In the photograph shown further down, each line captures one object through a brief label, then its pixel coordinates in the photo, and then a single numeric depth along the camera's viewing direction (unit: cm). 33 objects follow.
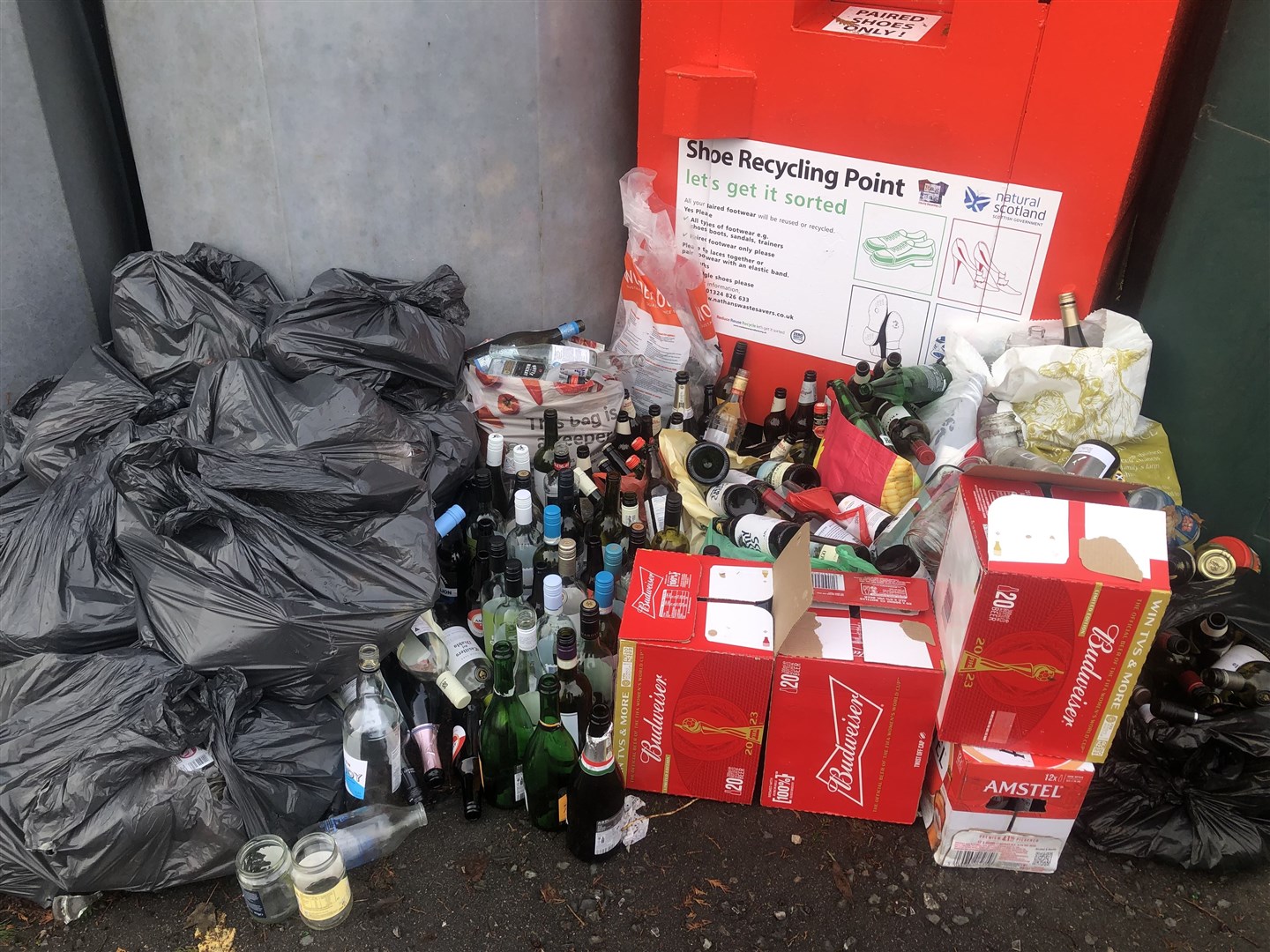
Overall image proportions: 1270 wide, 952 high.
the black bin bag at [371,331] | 286
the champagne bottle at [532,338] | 336
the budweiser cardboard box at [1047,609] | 204
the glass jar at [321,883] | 219
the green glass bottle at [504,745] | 245
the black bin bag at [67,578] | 229
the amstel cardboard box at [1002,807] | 224
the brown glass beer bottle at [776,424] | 353
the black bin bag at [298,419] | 253
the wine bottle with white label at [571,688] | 225
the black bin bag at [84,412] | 271
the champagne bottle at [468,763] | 252
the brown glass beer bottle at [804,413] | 344
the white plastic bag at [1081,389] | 280
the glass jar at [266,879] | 217
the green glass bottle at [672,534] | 280
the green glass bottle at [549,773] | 239
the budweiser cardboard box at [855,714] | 230
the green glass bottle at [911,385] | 308
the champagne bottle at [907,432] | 294
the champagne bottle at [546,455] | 319
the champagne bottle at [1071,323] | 285
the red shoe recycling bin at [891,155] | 270
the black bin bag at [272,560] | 227
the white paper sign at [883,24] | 295
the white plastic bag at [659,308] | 351
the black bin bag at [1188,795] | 240
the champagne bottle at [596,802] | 223
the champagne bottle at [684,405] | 343
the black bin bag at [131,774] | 211
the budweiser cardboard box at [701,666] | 231
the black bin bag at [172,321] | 293
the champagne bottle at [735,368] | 358
